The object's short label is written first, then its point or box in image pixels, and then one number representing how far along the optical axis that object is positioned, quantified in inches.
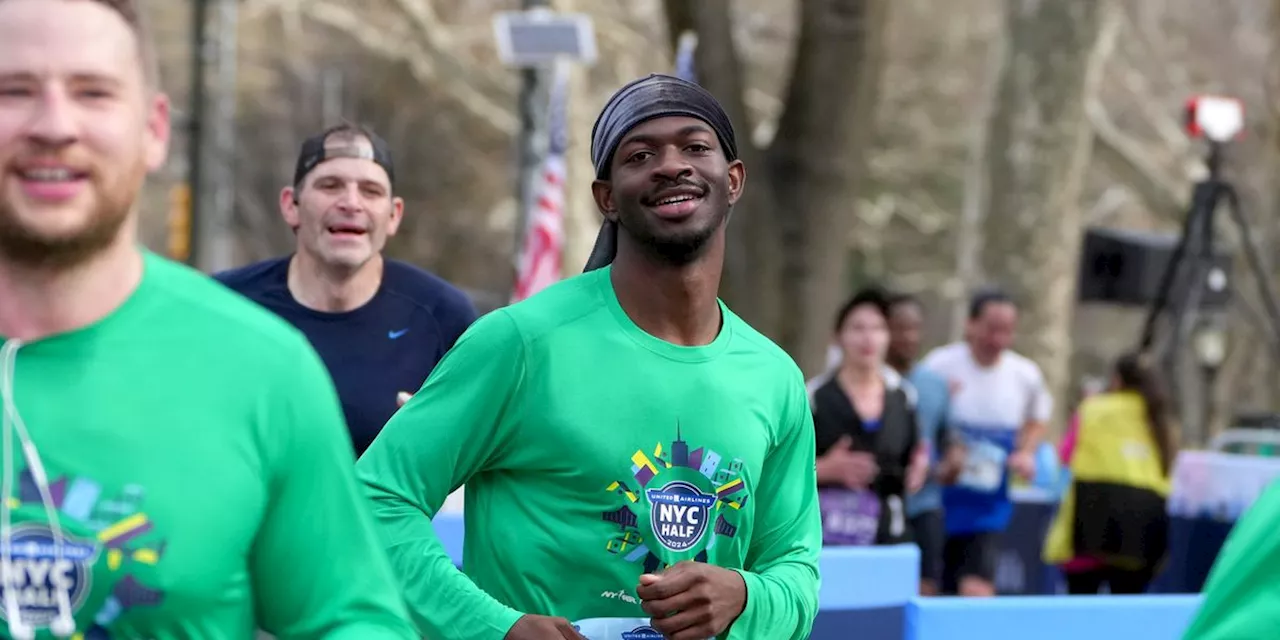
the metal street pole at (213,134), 1051.3
